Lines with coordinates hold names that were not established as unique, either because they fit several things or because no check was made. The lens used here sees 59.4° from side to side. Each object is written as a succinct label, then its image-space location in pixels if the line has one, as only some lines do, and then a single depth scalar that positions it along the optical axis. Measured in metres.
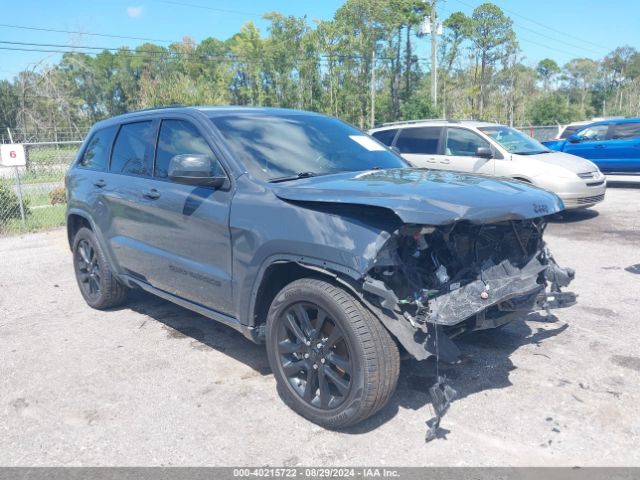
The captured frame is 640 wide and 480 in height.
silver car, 9.69
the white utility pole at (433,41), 28.68
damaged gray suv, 3.05
